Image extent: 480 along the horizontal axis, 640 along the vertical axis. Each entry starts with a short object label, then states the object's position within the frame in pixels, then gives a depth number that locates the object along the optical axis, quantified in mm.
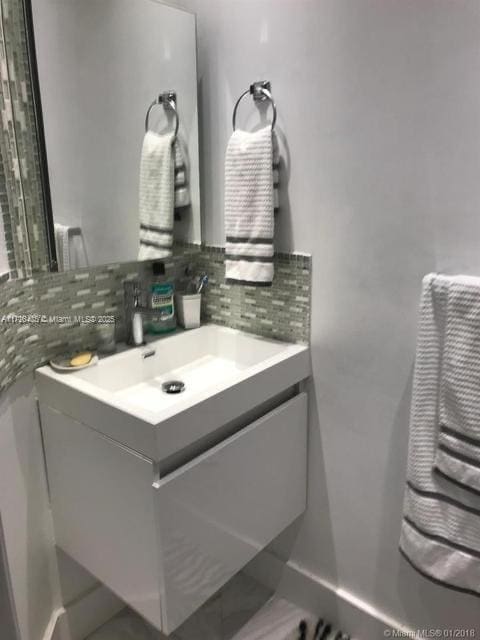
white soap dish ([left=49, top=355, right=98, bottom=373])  1375
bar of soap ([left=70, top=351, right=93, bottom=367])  1397
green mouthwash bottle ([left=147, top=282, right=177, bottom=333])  1654
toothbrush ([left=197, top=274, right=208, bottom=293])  1743
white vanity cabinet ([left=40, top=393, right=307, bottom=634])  1211
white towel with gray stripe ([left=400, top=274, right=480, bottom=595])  1157
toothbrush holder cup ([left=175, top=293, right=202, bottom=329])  1720
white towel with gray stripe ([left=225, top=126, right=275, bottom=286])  1431
